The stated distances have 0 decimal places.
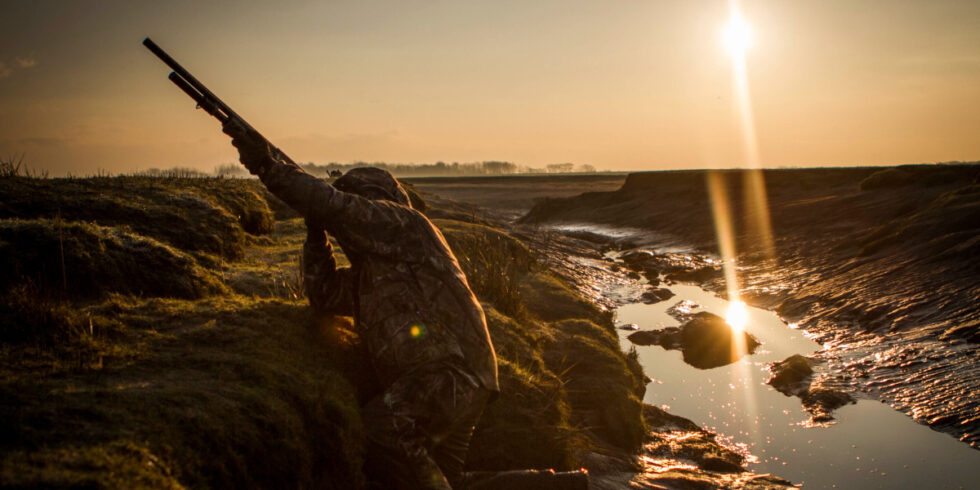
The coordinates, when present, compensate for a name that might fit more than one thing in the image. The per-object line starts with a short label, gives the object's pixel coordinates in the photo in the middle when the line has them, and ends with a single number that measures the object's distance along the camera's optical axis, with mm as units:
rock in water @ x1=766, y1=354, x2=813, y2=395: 9117
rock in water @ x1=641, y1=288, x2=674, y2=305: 15251
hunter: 3613
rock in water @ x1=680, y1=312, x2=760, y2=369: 10312
